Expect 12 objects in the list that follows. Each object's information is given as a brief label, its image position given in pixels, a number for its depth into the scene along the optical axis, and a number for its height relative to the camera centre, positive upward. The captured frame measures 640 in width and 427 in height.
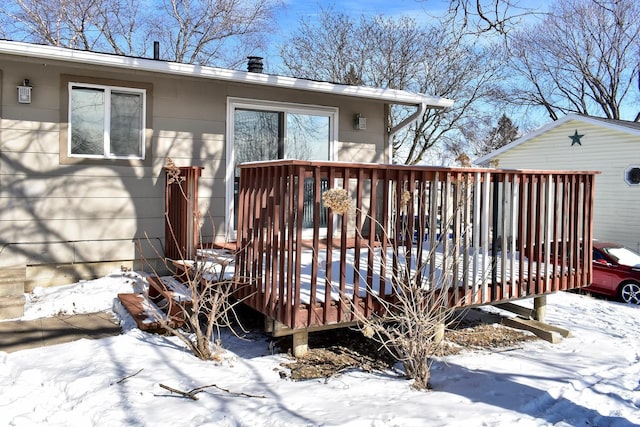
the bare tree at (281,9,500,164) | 19.00 +6.05
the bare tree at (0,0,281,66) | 18.66 +7.25
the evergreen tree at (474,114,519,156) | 24.67 +4.04
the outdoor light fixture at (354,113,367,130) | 7.49 +1.37
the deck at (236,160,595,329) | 3.52 -0.22
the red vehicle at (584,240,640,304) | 8.45 -1.07
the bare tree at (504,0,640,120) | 21.33 +6.88
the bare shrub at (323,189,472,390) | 3.38 -0.76
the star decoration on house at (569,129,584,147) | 13.34 +2.03
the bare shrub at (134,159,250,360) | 3.64 -0.82
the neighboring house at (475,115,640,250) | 12.13 +1.42
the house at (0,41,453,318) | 5.45 +0.82
